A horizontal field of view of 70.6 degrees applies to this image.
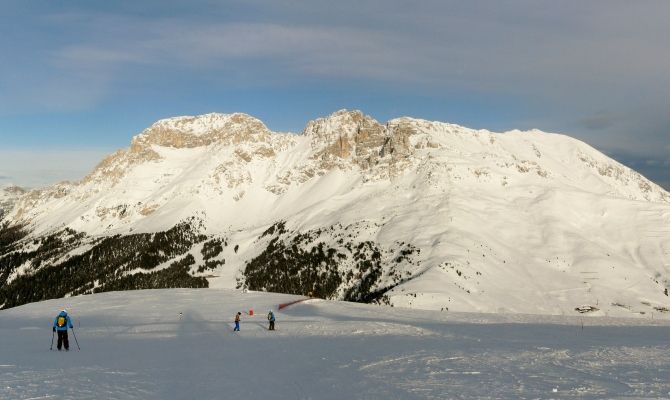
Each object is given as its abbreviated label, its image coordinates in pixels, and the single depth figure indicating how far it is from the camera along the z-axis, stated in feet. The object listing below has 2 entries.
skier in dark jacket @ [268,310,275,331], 125.49
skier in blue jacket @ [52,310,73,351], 93.26
